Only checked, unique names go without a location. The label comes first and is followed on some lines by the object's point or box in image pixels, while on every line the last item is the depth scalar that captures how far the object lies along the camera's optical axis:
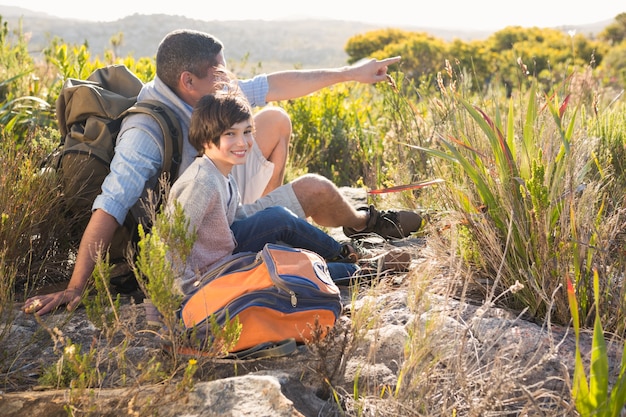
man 3.12
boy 2.92
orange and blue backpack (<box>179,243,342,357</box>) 2.53
